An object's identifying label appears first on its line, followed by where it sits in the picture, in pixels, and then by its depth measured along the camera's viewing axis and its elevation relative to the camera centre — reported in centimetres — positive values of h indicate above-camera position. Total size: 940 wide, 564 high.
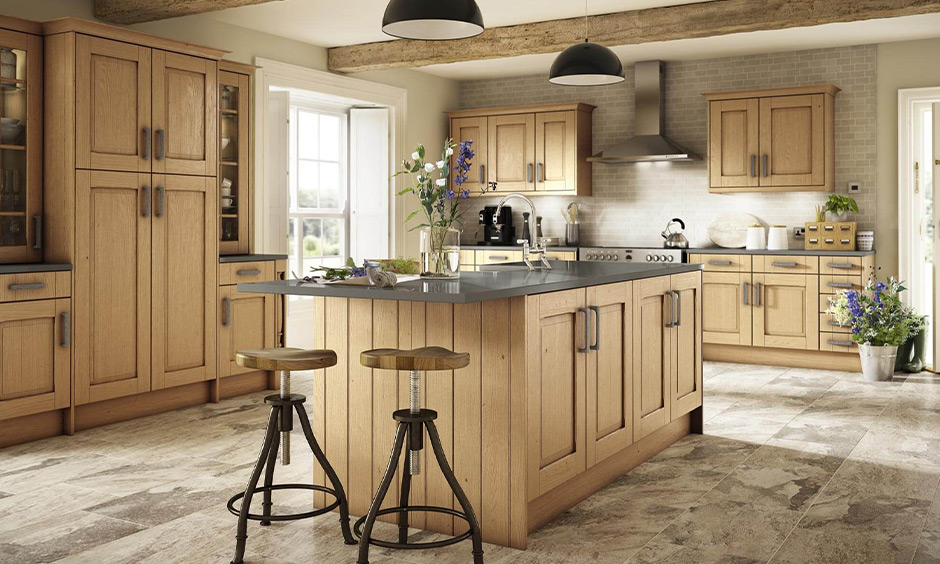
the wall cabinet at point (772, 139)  722 +113
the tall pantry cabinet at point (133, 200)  482 +43
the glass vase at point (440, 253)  383 +9
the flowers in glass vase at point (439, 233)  376 +18
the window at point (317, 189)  761 +76
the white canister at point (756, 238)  761 +31
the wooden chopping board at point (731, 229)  787 +40
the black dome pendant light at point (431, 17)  333 +101
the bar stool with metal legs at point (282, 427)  301 -54
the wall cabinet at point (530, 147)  830 +122
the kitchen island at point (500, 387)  317 -44
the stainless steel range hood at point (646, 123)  789 +138
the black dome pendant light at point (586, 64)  438 +105
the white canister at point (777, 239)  747 +29
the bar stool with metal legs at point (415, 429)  287 -52
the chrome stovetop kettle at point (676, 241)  781 +29
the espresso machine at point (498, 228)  870 +46
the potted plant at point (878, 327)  660 -40
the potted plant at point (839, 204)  718 +57
